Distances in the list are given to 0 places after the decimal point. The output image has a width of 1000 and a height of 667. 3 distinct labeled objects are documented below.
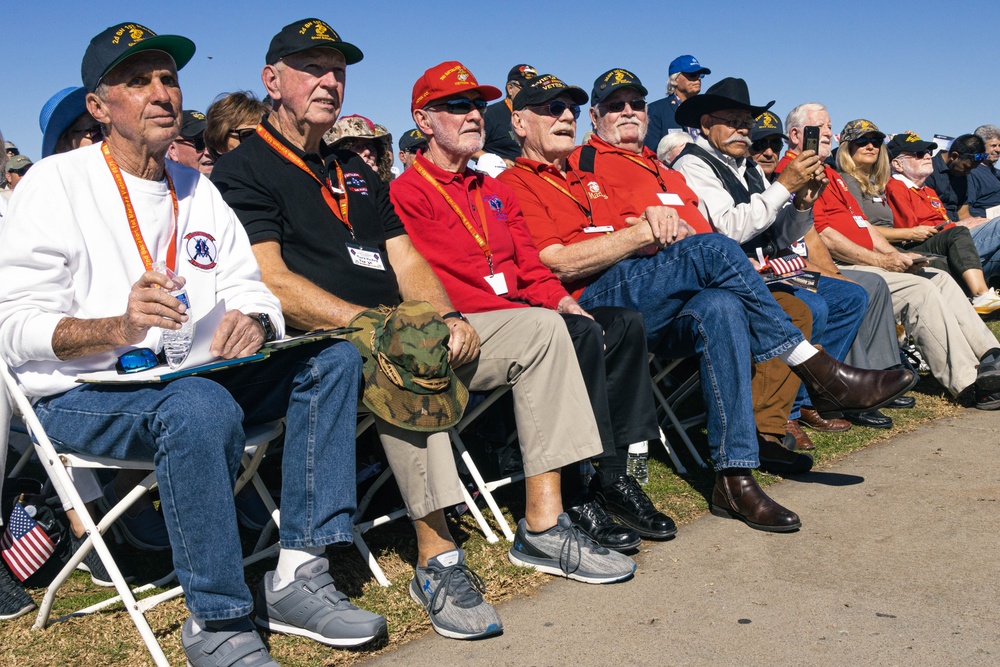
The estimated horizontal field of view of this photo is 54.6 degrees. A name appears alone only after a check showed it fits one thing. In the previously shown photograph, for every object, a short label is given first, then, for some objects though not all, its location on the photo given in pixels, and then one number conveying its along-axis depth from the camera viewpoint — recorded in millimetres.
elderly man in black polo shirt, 3475
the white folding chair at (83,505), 2999
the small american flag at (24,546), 3543
